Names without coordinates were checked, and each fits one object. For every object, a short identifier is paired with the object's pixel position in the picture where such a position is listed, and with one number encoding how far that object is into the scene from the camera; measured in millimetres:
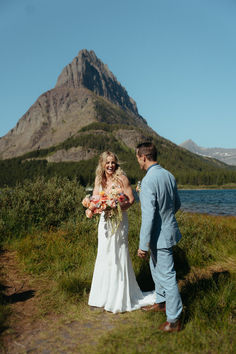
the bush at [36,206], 8781
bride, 4395
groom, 3557
